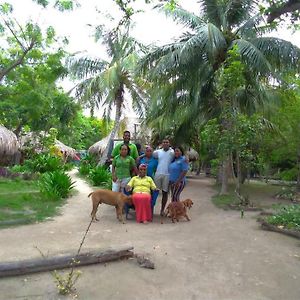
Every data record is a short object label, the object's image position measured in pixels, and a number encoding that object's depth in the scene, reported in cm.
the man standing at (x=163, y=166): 870
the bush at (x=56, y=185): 1092
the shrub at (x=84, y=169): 2053
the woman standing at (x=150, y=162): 887
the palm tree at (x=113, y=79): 2006
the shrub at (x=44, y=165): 1816
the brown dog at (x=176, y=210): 845
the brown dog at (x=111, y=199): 825
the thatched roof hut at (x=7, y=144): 1893
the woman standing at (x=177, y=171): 862
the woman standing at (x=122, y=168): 862
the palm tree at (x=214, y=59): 1284
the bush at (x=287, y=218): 768
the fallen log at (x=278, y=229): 724
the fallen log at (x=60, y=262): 453
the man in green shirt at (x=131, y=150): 882
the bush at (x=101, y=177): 1518
